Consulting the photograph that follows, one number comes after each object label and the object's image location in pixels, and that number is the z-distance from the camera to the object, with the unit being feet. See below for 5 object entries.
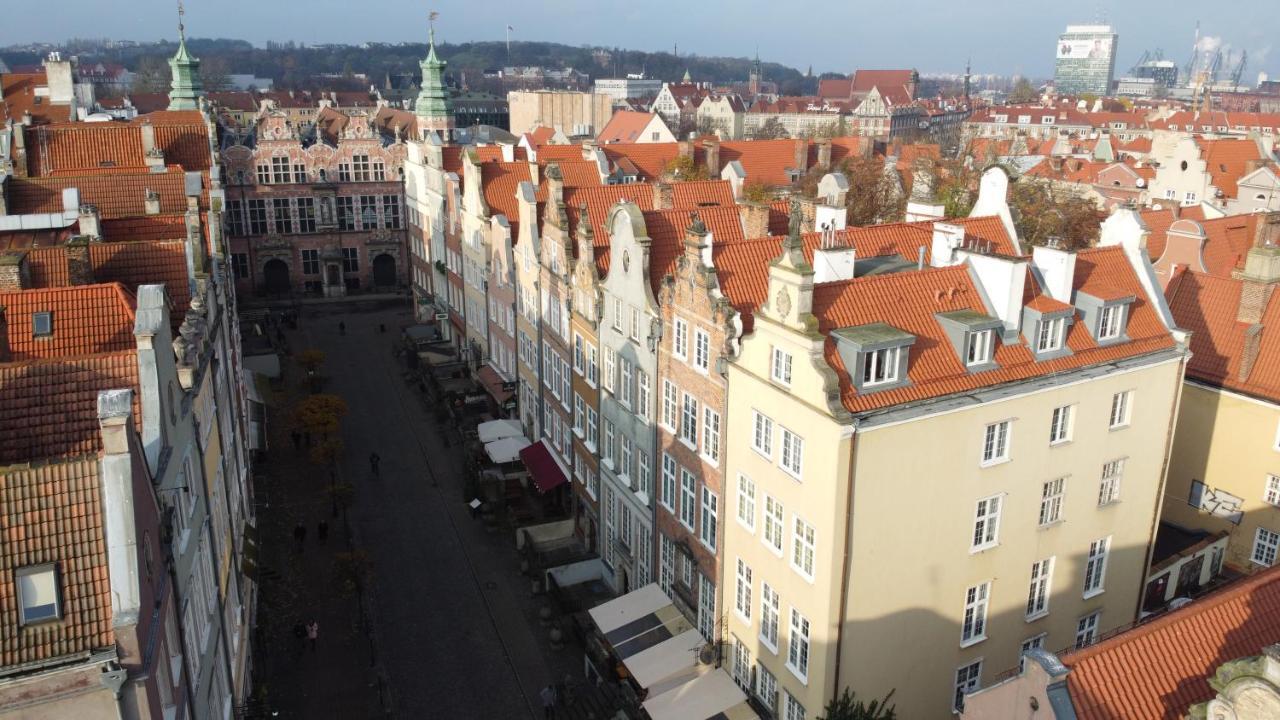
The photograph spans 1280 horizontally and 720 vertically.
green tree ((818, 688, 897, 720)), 72.43
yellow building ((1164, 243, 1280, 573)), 101.76
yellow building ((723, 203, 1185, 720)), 73.72
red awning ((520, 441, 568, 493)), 132.05
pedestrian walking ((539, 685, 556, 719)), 97.86
